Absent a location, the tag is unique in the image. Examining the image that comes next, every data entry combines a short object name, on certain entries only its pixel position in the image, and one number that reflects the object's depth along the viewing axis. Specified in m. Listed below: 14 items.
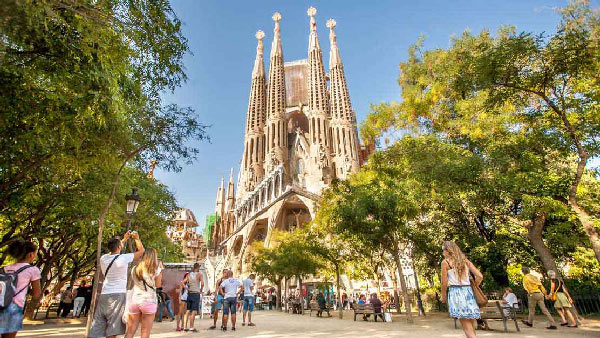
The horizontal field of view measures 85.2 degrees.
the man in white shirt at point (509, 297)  9.95
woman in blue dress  4.02
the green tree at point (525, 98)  8.24
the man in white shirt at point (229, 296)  7.63
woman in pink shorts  3.84
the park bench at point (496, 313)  7.34
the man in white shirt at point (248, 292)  9.55
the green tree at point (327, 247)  16.25
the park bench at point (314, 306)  15.36
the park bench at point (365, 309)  11.10
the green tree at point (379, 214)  10.94
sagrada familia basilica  42.81
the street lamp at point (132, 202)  8.86
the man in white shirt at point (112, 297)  3.75
